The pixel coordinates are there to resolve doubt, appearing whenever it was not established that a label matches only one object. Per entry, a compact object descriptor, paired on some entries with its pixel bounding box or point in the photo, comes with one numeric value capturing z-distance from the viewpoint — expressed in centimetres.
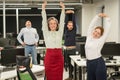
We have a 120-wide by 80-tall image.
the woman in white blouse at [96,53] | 328
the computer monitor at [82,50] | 445
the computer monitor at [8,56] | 380
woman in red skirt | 312
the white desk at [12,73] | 315
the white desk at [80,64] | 409
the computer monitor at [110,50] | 455
